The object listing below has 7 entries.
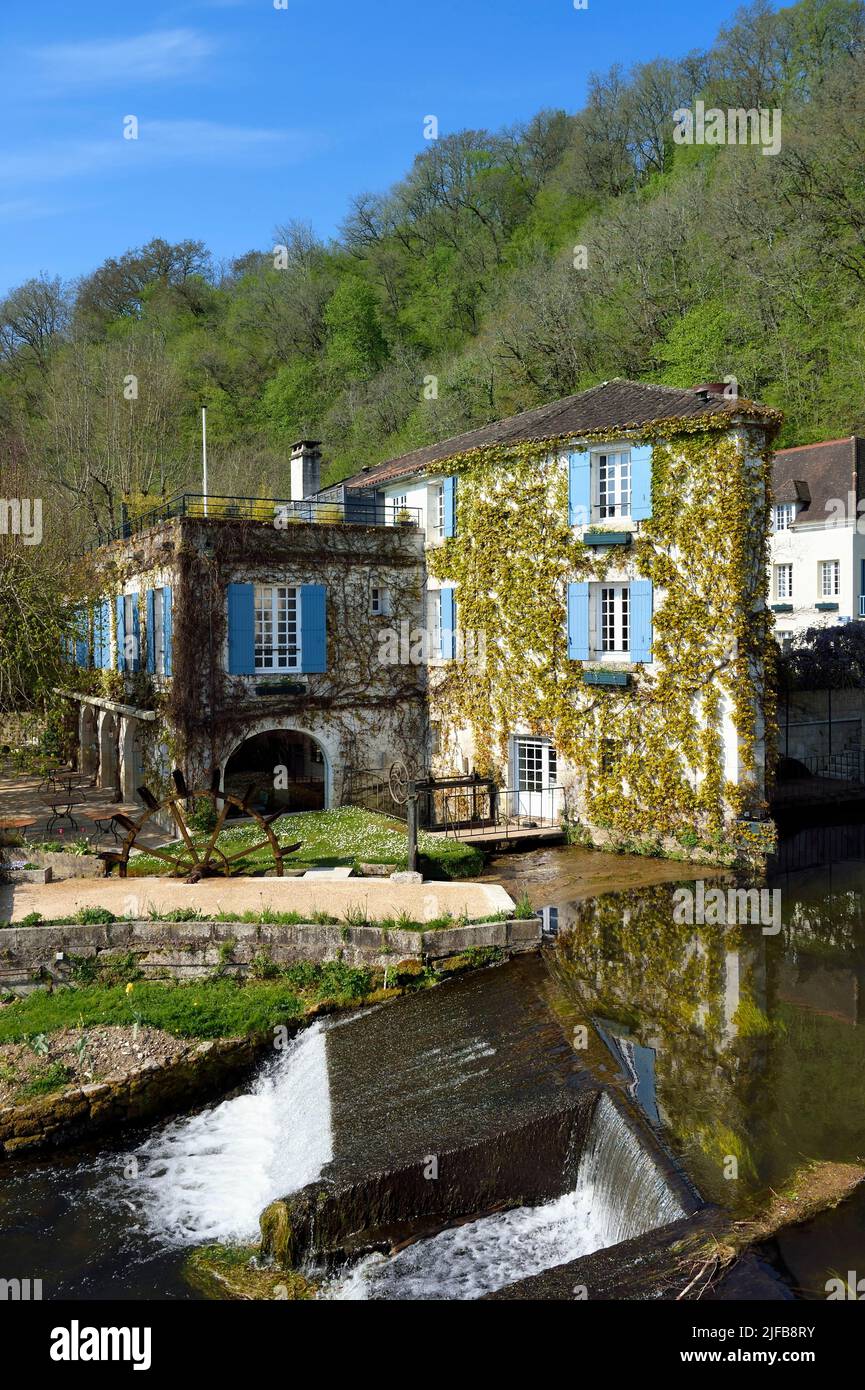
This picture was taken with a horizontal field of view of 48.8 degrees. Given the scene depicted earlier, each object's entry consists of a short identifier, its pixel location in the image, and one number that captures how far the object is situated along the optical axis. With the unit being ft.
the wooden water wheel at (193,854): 50.83
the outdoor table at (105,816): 60.12
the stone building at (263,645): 66.59
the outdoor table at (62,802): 69.21
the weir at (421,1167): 25.85
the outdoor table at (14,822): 54.44
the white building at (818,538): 105.19
